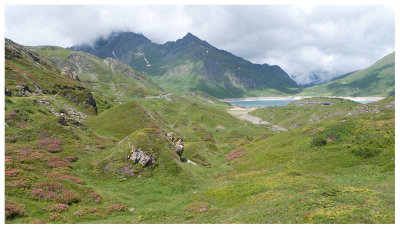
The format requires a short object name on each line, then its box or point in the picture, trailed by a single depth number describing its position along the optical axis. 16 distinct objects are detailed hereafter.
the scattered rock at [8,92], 64.98
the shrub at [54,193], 24.22
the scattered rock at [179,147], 56.73
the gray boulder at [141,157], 39.90
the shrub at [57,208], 22.52
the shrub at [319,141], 48.29
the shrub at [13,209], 19.58
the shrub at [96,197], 27.47
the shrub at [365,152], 39.81
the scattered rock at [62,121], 52.38
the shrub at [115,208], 25.68
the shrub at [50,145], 38.13
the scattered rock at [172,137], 62.40
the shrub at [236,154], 66.62
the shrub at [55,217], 21.14
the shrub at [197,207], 26.40
